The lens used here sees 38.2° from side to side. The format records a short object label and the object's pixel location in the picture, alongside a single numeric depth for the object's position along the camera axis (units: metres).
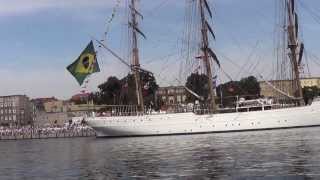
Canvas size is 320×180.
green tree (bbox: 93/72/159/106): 98.30
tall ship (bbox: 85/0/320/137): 83.54
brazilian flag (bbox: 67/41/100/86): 82.67
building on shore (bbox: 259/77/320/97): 92.54
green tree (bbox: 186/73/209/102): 96.66
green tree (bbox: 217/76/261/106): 100.62
